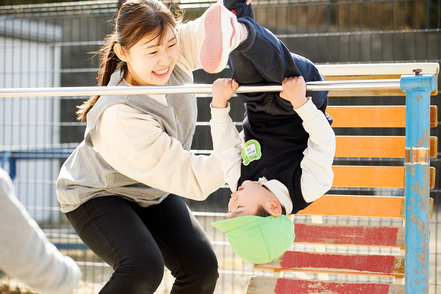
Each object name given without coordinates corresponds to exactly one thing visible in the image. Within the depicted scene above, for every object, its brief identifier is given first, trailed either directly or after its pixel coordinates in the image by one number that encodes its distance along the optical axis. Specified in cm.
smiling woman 415
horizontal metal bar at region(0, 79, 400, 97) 386
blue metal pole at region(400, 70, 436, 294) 380
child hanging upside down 395
